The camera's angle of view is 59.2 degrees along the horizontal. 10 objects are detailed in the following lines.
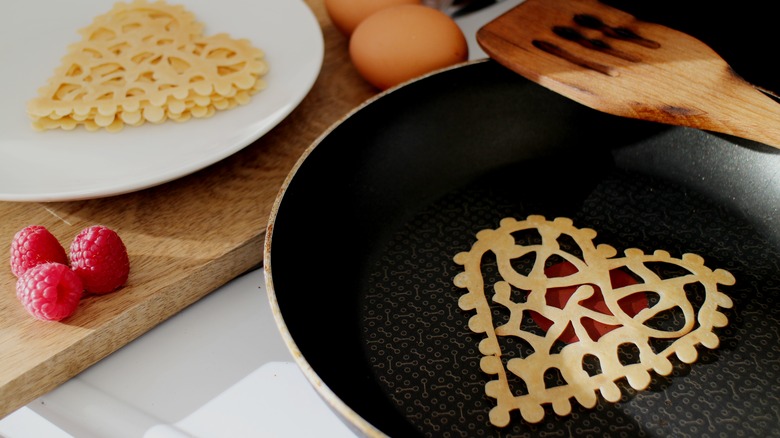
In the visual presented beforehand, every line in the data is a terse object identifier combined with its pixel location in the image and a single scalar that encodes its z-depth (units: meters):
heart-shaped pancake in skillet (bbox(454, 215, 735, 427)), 0.49
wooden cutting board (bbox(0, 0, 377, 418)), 0.51
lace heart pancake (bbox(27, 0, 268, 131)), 0.65
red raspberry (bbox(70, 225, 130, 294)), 0.52
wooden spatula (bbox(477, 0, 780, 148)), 0.56
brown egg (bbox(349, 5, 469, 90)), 0.72
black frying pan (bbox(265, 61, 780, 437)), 0.48
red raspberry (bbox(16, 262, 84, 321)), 0.50
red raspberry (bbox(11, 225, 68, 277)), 0.53
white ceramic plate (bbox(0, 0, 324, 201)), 0.59
